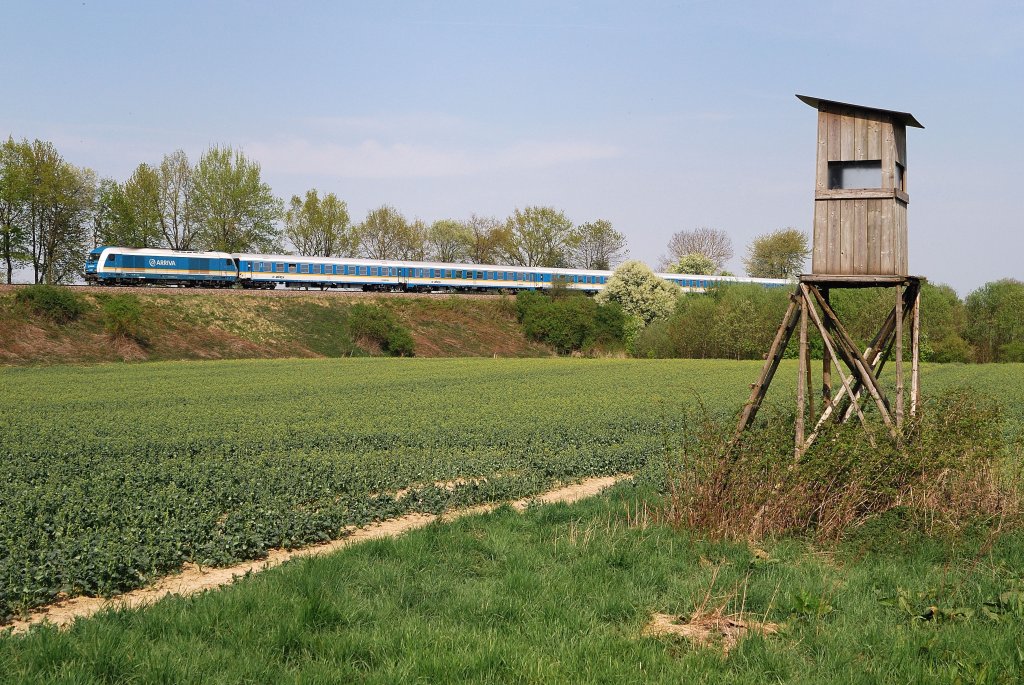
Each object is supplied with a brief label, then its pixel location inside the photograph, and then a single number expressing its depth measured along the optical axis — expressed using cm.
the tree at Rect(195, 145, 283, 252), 9125
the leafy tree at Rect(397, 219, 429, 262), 11700
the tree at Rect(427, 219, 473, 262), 12162
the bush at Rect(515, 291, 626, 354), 8406
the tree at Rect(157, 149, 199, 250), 9088
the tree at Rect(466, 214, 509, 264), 12100
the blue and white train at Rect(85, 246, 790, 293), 6825
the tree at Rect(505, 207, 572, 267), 11662
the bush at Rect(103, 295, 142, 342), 5841
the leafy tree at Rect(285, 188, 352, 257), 10394
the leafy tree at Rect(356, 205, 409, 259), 11519
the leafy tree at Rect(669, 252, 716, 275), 12932
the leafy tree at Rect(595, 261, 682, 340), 8656
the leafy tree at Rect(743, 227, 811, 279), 13138
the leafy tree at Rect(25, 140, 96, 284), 7456
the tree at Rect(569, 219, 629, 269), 12185
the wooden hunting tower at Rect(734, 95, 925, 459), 1262
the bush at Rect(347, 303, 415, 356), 7275
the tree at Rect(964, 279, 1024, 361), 6944
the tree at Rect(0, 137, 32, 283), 7259
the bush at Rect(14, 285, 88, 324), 5881
